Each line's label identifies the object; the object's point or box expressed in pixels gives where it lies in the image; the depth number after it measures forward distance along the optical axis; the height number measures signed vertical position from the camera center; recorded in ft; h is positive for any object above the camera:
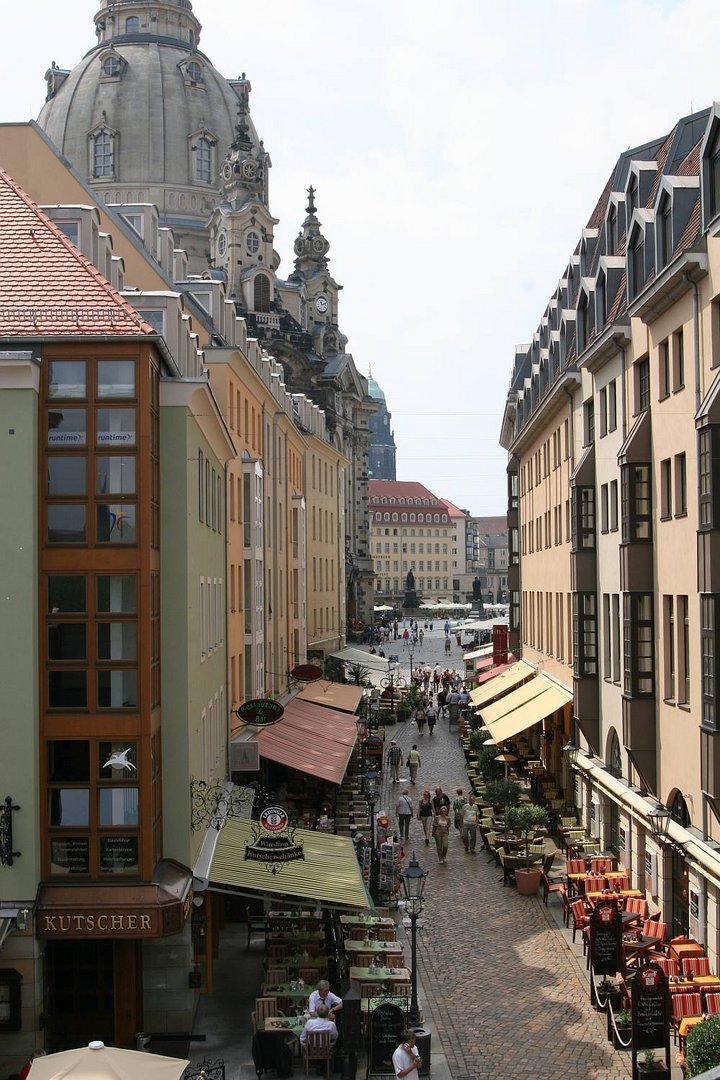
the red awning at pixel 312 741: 105.93 -12.63
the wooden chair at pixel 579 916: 81.71 -19.21
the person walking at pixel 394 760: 162.50 -19.55
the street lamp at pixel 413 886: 69.67 -14.66
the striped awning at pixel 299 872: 70.38 -14.93
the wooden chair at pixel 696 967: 67.15 -18.08
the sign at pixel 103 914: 59.82 -13.62
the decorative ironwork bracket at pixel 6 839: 59.77 -10.38
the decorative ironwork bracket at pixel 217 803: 70.03 -12.39
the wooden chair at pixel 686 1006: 63.00 -18.77
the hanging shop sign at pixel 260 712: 90.07 -7.63
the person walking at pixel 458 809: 122.42 -19.07
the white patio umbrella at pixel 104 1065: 45.29 -15.43
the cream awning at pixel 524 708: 124.06 -11.15
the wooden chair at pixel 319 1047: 62.23 -20.16
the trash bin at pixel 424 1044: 62.34 -20.15
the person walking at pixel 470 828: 115.34 -19.47
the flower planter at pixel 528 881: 98.27 -20.31
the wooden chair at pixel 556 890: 89.10 -20.37
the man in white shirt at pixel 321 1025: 62.18 -19.18
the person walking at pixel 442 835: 110.22 -19.08
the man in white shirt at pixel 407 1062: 55.11 -18.49
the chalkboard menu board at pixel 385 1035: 62.39 -19.70
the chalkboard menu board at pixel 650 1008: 58.59 -17.58
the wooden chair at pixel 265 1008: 65.92 -19.58
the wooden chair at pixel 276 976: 70.85 -19.37
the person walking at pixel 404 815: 122.93 -19.49
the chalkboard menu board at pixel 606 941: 70.23 -17.60
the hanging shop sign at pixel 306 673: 133.80 -7.58
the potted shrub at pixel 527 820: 105.40 -17.26
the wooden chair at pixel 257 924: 89.60 -21.33
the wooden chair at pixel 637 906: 81.81 -18.51
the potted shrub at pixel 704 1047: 51.78 -16.99
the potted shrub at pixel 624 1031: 63.70 -20.05
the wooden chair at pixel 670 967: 67.82 -18.35
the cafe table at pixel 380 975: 70.23 -19.32
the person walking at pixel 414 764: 153.99 -18.80
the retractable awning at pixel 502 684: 162.09 -11.06
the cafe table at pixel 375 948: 75.05 -19.19
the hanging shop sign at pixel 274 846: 74.28 -13.48
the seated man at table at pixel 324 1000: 63.98 -18.70
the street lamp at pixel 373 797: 100.53 -18.62
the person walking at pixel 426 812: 124.98 -19.69
